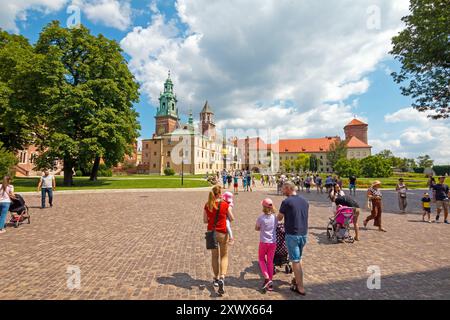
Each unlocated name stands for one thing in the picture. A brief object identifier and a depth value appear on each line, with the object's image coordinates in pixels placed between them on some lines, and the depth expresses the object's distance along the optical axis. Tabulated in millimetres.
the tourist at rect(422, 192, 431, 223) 11016
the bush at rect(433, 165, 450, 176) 76312
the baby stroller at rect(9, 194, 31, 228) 9484
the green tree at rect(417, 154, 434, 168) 118250
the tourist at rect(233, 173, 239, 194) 23130
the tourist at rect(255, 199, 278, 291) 4609
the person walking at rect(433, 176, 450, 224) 10704
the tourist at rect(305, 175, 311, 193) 25109
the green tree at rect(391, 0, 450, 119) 15156
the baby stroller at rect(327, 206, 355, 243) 7557
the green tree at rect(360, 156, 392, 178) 54688
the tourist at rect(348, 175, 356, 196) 20617
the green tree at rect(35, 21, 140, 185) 24031
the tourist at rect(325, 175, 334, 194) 21117
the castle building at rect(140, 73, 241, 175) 82875
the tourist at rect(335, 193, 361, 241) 7637
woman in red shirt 4539
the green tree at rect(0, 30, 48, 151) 24312
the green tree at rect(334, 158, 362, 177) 53497
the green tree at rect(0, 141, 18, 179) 25234
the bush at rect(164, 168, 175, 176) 70812
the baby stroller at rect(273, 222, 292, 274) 5480
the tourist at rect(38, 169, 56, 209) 13477
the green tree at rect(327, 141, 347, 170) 85375
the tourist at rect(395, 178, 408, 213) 13352
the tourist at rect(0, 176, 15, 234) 8672
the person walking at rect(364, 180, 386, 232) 9375
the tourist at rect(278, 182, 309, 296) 4383
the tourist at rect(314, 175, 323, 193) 26234
